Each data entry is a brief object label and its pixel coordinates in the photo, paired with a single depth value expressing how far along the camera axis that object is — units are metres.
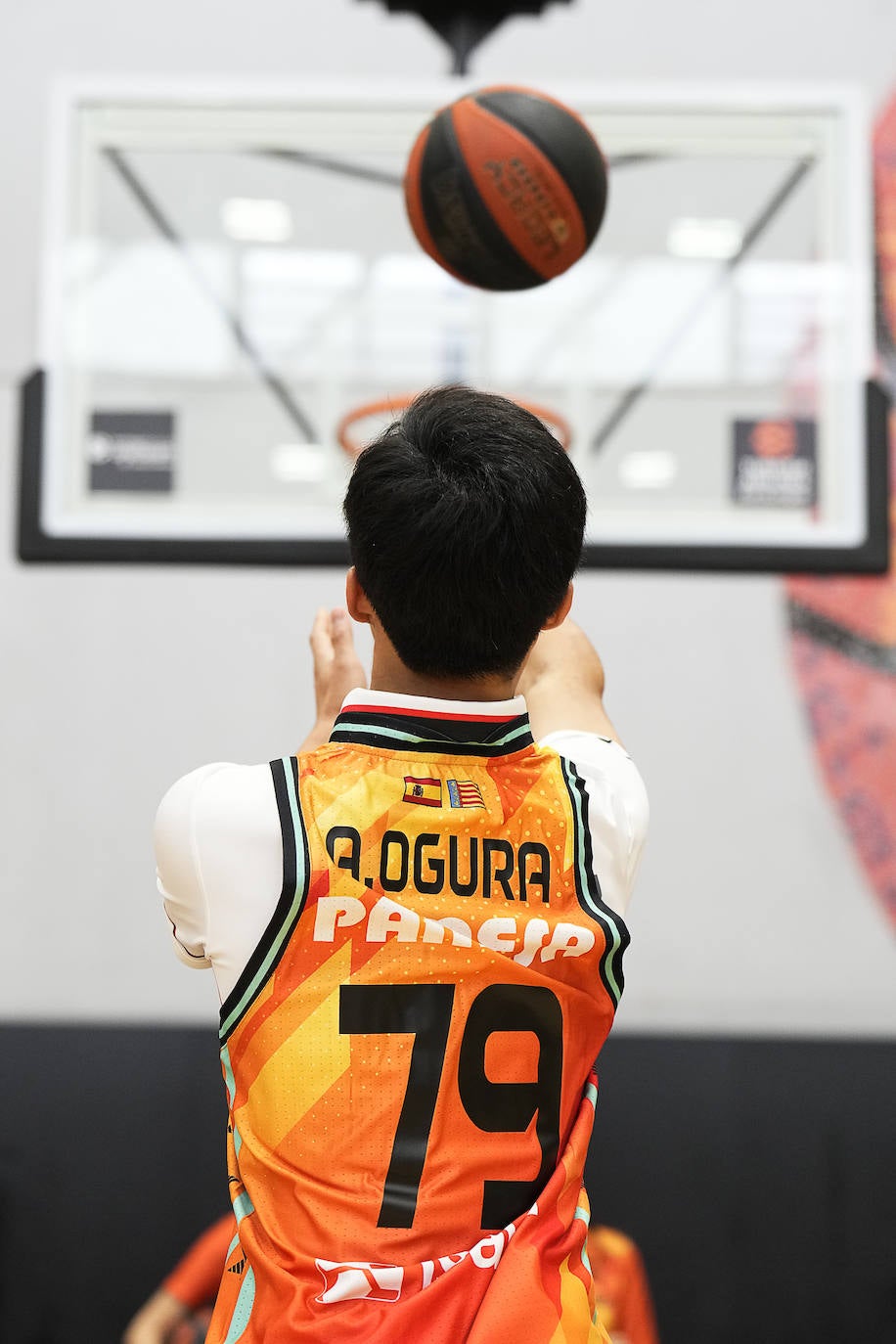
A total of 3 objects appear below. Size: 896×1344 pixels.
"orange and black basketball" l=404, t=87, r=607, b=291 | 4.53
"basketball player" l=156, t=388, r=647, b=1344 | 3.58
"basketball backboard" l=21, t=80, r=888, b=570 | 5.36
